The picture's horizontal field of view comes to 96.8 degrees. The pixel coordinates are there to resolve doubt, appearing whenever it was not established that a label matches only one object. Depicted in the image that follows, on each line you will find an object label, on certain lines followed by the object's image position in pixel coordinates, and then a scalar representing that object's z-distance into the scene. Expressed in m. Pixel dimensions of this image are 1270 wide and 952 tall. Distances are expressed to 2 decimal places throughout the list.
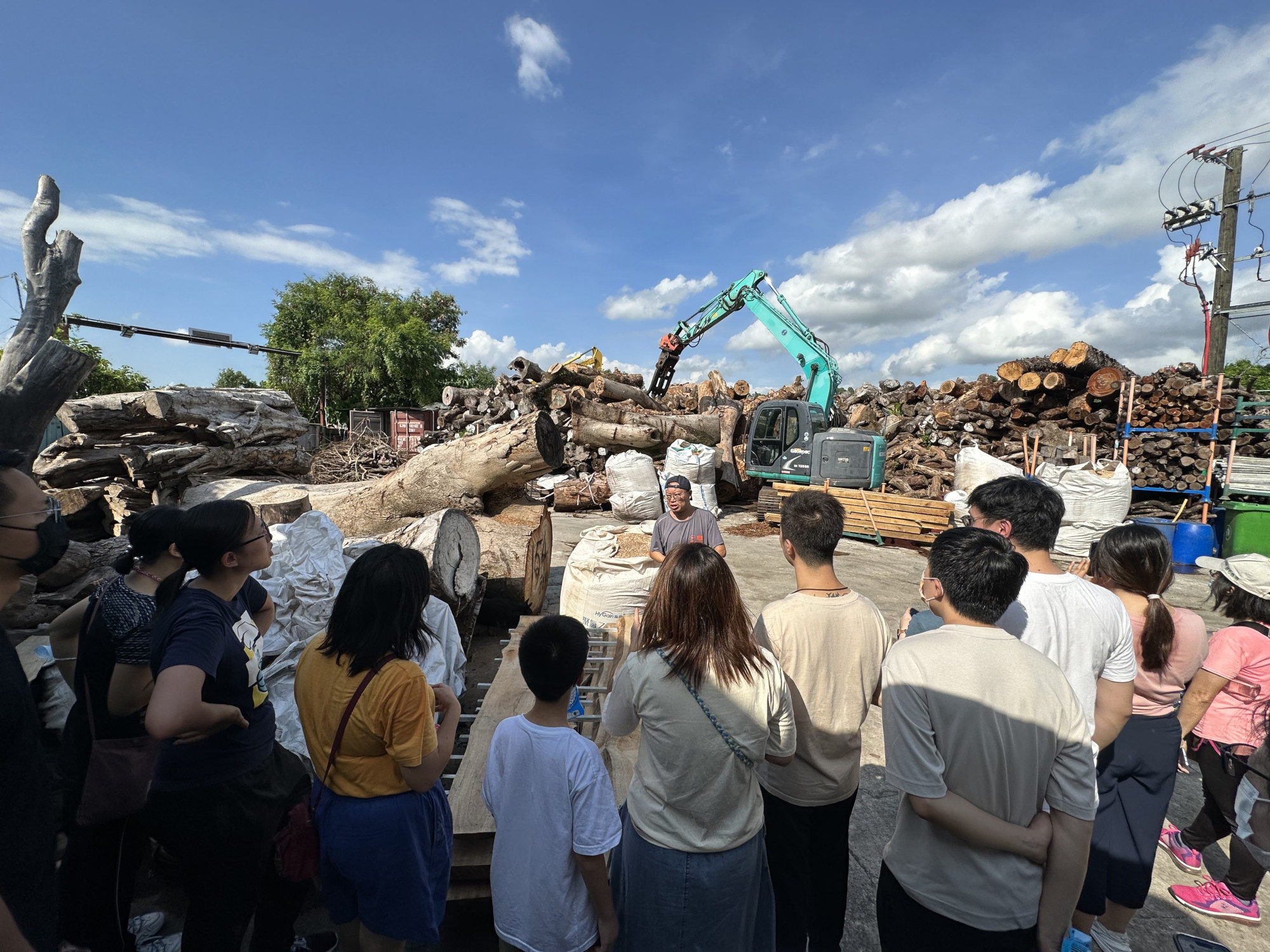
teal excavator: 9.22
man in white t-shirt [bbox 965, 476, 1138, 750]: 1.67
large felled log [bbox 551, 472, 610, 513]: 10.54
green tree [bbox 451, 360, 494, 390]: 30.31
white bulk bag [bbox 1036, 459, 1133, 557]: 7.49
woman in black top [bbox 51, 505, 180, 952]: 1.55
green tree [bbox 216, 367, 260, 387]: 30.38
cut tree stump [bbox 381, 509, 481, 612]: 3.61
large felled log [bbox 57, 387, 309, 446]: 5.19
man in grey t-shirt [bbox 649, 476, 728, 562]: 3.49
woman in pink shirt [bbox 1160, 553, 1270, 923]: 1.92
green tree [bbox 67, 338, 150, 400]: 18.16
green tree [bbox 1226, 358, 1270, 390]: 20.65
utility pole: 10.55
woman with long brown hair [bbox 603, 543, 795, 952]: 1.37
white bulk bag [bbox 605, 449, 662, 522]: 8.94
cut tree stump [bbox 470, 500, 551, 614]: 4.43
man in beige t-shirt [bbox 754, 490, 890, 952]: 1.66
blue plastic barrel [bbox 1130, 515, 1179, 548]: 7.18
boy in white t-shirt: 1.33
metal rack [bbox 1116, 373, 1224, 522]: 7.96
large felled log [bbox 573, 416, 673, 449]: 10.98
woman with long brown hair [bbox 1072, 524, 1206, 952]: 1.85
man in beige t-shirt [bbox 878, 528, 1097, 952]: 1.21
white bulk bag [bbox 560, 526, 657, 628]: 3.84
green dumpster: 6.30
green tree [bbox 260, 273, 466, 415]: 21.78
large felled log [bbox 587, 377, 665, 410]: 11.95
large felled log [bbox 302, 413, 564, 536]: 5.03
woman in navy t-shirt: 1.50
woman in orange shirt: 1.39
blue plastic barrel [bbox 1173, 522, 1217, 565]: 7.01
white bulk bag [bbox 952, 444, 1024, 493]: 8.46
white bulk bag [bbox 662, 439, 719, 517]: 9.29
